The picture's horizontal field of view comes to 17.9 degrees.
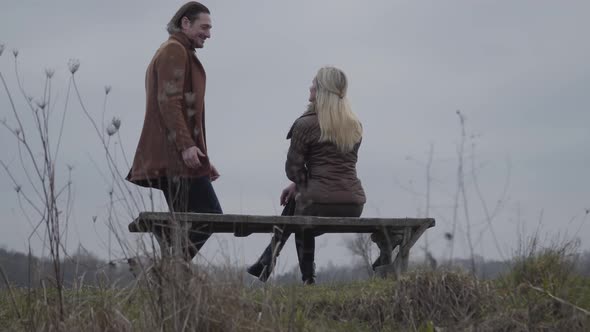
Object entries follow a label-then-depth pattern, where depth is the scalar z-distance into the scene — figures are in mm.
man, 11112
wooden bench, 11511
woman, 13241
